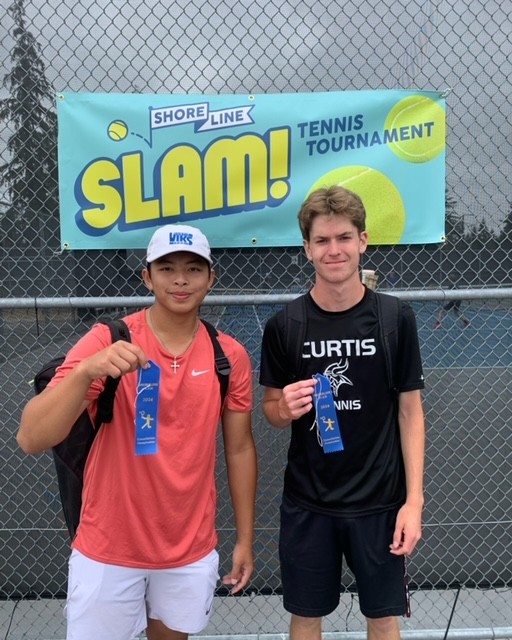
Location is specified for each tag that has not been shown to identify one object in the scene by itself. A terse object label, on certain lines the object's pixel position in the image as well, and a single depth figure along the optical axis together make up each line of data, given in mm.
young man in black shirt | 1920
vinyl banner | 2768
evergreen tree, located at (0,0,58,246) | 2832
